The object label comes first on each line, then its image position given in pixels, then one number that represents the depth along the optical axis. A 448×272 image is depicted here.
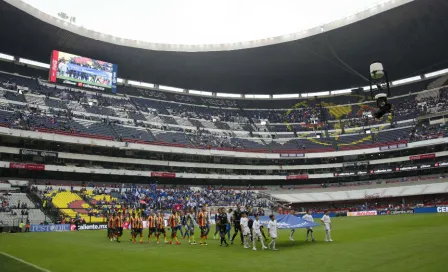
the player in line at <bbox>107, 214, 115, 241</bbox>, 24.77
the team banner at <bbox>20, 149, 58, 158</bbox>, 46.09
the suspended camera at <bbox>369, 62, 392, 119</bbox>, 9.13
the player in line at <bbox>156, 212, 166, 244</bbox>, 22.67
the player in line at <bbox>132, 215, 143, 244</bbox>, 23.53
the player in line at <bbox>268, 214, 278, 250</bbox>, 17.42
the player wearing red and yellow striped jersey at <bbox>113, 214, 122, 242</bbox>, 24.02
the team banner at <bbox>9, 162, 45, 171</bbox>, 44.34
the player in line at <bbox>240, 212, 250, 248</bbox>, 18.72
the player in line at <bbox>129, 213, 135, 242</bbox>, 23.65
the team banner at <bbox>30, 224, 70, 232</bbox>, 34.56
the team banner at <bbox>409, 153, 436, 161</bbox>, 61.50
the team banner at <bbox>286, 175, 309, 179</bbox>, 69.81
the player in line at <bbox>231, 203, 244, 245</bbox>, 20.78
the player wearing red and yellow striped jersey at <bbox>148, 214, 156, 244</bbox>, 23.31
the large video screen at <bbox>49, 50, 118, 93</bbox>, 56.09
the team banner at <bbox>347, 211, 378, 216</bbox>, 52.62
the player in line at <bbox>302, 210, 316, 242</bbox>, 20.52
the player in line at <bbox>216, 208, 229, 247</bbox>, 19.61
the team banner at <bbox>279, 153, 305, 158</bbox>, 70.00
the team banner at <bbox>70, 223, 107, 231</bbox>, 36.55
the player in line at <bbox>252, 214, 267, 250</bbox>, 17.60
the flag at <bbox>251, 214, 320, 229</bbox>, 19.44
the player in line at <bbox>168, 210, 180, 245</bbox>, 21.73
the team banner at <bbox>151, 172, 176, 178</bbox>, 58.18
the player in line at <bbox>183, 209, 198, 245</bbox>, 22.39
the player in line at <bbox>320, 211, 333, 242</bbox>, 19.45
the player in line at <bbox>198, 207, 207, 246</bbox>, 21.24
